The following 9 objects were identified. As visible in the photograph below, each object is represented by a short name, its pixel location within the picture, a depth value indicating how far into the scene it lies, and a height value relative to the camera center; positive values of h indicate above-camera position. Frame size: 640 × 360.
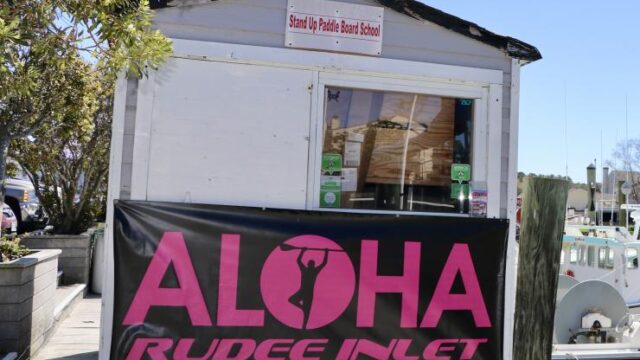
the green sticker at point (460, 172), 4.46 +0.29
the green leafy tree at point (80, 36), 3.30 +0.94
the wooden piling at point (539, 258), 4.18 -0.33
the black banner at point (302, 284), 3.88 -0.58
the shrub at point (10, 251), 5.32 -0.59
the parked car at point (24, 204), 12.23 -0.33
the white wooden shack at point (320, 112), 3.99 +0.67
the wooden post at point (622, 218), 19.60 -0.02
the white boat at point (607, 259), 8.70 -0.67
